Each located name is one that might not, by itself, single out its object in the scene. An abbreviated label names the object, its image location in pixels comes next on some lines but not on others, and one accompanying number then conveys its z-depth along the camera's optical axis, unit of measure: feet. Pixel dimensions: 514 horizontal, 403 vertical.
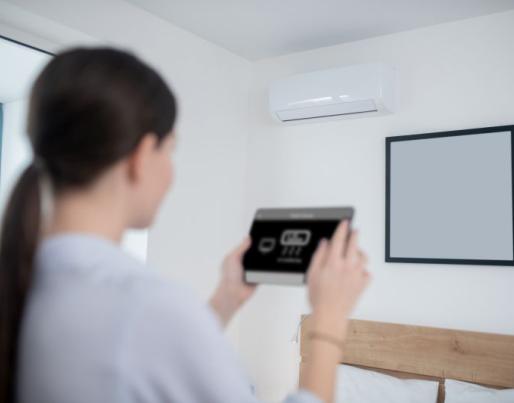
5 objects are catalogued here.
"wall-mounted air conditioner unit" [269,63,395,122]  9.52
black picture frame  8.73
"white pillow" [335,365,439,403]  8.58
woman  2.10
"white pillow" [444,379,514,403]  7.90
